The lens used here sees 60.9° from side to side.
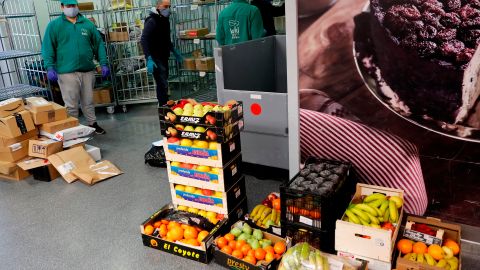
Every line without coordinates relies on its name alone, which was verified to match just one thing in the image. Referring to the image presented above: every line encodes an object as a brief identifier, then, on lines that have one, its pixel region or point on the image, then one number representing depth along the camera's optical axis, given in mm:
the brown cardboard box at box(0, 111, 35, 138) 4141
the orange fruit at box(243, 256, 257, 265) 2477
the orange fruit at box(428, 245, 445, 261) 2324
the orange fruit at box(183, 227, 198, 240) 2809
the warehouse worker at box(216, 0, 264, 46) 5129
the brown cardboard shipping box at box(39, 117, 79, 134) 4395
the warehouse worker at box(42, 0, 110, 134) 5008
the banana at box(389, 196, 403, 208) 2629
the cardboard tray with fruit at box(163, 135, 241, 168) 2803
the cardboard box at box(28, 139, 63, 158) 4207
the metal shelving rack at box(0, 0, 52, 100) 6208
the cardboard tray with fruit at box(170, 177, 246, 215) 2955
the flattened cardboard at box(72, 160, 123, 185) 4066
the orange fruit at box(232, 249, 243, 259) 2539
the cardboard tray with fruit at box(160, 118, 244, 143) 2736
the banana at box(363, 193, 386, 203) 2666
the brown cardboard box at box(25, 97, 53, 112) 4367
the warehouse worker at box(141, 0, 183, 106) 5523
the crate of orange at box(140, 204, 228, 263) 2707
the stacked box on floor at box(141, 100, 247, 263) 2748
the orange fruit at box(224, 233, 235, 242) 2674
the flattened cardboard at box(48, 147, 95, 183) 4145
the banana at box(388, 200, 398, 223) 2521
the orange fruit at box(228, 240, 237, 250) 2612
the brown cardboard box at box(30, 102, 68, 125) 4363
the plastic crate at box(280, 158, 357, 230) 2479
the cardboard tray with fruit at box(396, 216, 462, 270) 2266
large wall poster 2434
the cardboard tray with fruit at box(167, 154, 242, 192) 2875
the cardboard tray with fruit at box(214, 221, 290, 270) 2482
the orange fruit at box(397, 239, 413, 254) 2408
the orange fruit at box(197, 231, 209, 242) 2766
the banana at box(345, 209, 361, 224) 2477
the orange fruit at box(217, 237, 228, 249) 2635
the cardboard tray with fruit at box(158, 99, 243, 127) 2723
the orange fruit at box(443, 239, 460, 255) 2367
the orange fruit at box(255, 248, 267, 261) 2500
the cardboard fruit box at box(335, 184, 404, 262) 2295
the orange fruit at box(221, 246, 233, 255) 2577
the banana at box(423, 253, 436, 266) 2265
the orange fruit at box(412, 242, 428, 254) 2369
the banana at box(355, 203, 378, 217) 2516
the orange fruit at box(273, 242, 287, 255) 2553
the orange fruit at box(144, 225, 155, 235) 2893
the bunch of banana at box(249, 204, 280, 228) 2889
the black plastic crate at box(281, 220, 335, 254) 2560
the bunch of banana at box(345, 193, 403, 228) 2482
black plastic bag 4359
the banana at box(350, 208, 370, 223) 2482
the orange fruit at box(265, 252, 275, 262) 2479
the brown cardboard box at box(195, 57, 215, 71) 6586
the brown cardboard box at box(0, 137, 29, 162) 4195
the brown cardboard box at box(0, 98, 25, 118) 4160
